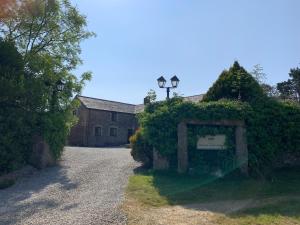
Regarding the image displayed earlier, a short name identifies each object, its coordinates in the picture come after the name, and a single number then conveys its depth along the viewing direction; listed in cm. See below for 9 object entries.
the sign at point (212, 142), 847
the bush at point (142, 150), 965
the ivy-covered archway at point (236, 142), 831
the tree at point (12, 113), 913
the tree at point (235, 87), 917
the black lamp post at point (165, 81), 1012
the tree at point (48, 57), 1017
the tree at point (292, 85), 2058
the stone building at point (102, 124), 2468
